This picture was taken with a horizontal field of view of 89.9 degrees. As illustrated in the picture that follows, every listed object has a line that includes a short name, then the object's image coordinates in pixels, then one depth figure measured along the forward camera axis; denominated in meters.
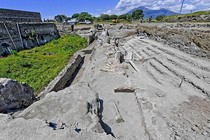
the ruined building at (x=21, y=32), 8.70
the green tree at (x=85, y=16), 30.90
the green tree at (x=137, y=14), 30.73
